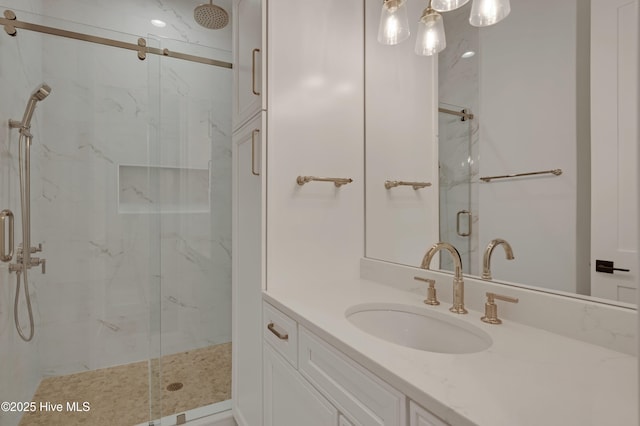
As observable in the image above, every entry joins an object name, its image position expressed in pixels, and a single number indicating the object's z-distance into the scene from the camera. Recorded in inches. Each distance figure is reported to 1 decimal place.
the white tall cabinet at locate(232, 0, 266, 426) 51.6
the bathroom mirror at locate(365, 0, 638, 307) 28.0
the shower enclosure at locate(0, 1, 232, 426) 77.2
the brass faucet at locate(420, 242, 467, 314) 37.8
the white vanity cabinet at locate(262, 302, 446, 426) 24.0
